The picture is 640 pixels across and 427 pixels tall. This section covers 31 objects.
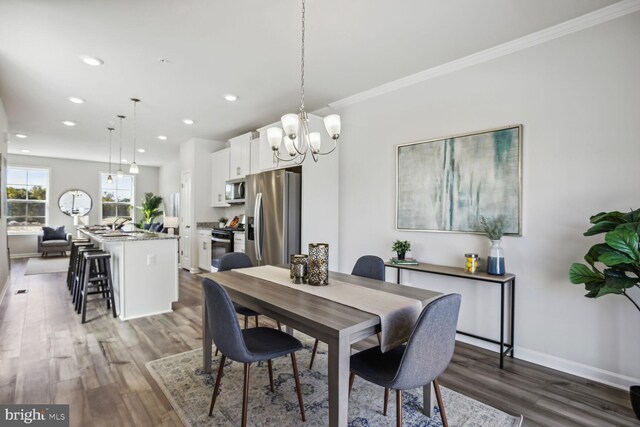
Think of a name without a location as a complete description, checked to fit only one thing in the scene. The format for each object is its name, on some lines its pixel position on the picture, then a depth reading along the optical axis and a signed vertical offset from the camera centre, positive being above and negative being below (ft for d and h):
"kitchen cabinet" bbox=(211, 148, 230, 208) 20.16 +2.41
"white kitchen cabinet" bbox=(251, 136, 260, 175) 17.30 +3.14
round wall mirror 30.53 +0.83
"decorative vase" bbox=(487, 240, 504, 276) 8.92 -1.26
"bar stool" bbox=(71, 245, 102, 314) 13.85 -3.00
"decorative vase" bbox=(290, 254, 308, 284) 7.48 -1.31
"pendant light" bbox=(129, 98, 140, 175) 14.19 +4.98
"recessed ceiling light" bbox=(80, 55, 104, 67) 10.17 +4.92
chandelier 7.16 +1.92
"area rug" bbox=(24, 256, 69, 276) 21.83 -4.08
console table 8.60 -1.73
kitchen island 12.39 -2.46
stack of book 10.59 -1.59
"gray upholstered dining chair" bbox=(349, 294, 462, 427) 4.73 -2.19
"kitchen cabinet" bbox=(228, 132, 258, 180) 18.07 +3.34
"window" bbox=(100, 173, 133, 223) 32.78 +1.62
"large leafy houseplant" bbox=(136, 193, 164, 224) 32.60 +0.42
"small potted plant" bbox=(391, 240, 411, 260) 11.00 -1.17
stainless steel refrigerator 13.60 -0.16
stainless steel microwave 19.01 +1.26
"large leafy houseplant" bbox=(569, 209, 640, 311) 6.07 -0.79
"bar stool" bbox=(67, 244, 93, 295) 15.92 -2.43
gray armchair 27.30 -2.98
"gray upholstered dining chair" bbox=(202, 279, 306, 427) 5.55 -2.50
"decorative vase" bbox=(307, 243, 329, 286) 7.26 -1.20
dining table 4.81 -1.68
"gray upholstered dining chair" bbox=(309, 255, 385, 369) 8.59 -1.52
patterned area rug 6.42 -4.16
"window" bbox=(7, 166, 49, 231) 28.45 +1.16
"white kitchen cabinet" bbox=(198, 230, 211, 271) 20.12 -2.39
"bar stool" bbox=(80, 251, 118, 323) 12.20 -2.77
